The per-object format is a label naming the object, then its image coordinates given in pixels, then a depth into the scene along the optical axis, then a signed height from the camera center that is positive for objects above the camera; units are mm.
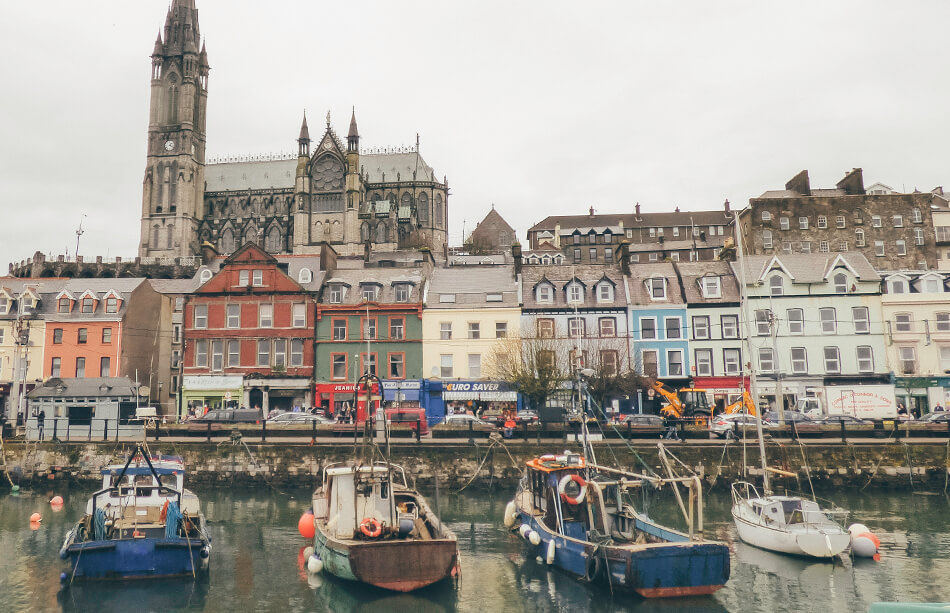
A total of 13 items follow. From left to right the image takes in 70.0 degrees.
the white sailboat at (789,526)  20672 -4335
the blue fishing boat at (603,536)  17047 -4038
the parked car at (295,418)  37750 -1111
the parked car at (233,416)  38000 -935
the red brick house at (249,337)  50000 +4583
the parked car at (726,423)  34344 -1729
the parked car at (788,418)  36812 -1604
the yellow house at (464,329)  49500 +4796
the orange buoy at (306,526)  21656 -4094
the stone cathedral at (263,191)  109688 +34920
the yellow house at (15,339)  52281 +4947
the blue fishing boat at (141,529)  18547 -3795
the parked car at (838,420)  36125 -1688
